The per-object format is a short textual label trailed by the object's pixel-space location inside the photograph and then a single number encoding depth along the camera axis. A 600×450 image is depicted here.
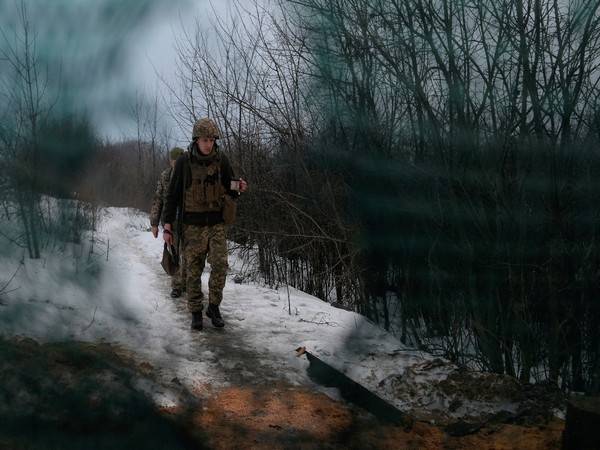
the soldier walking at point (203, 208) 3.74
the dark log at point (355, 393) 2.60
